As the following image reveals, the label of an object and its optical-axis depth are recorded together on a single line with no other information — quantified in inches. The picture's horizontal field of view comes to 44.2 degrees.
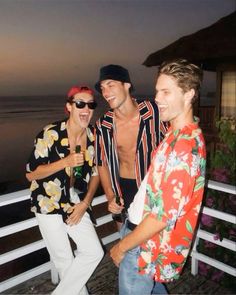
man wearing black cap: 111.4
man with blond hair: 59.6
